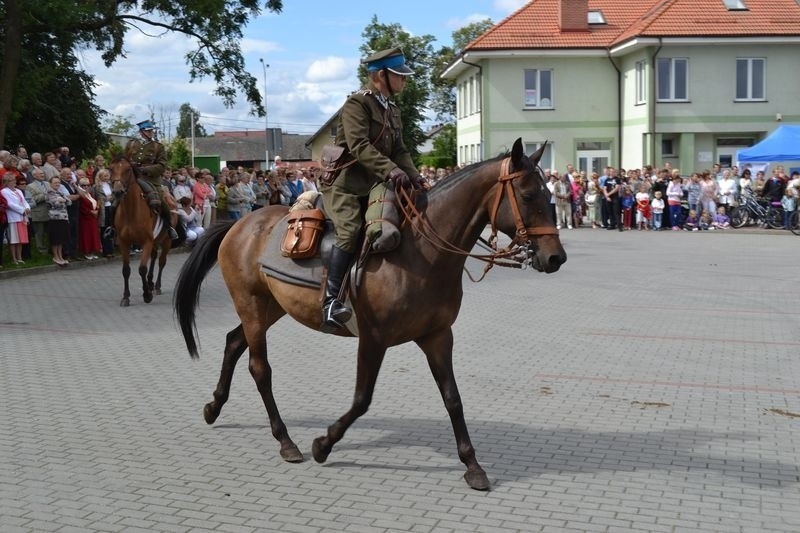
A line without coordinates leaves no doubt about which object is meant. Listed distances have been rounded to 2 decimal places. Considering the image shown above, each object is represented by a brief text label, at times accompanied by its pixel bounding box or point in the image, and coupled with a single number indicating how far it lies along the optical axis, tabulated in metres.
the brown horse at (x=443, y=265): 5.93
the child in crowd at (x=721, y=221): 32.41
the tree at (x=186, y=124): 158.50
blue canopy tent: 32.66
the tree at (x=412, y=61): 64.94
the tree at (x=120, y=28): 22.19
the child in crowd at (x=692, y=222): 32.88
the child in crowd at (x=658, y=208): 32.91
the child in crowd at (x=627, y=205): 33.38
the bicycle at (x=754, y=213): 31.15
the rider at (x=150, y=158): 15.09
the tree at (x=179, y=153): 75.38
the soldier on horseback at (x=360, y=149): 6.33
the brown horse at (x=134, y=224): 14.75
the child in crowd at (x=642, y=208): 33.06
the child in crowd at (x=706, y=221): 32.62
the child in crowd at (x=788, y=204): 30.08
